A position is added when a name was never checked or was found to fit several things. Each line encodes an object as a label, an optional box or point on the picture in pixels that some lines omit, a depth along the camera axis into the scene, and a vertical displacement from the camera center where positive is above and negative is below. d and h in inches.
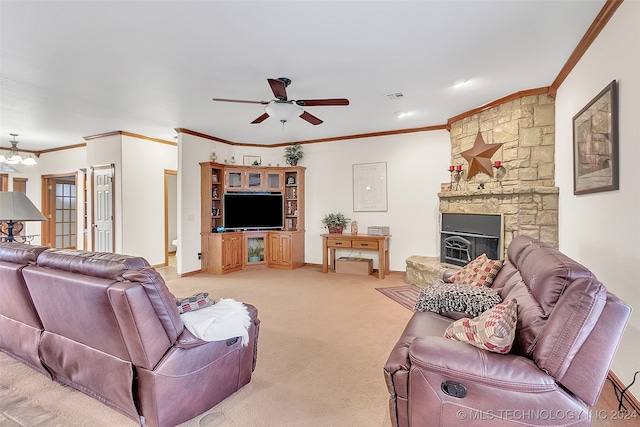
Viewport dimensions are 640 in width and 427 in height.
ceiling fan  122.6 +42.2
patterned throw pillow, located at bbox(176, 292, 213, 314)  74.9 -22.4
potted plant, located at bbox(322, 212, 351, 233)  230.5 -7.7
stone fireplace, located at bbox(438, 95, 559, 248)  142.3 +19.5
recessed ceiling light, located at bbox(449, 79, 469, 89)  133.3 +55.7
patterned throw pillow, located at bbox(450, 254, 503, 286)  98.5 -20.1
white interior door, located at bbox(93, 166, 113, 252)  222.7 +2.2
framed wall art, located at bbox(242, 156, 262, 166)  259.4 +43.1
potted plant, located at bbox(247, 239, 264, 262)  244.5 -30.5
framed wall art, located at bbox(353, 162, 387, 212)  226.4 +18.0
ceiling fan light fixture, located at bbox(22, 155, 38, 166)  246.4 +39.7
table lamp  127.1 +1.3
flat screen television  237.3 +0.6
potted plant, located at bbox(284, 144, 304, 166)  249.1 +45.8
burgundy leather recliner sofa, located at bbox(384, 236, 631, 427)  47.1 -25.4
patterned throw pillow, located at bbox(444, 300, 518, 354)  54.0 -21.4
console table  208.4 -23.6
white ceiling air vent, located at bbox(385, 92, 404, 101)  148.8 +56.0
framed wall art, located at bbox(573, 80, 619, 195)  84.8 +20.6
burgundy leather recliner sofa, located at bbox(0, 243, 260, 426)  61.6 -27.4
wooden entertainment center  227.6 -10.6
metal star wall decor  162.9 +29.7
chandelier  237.9 +41.1
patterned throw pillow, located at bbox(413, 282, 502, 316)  84.4 -24.5
